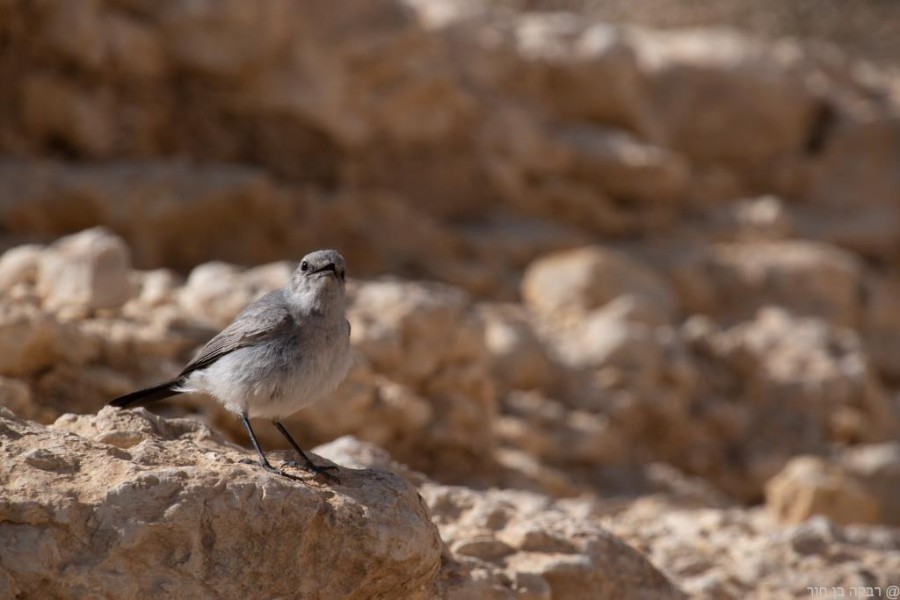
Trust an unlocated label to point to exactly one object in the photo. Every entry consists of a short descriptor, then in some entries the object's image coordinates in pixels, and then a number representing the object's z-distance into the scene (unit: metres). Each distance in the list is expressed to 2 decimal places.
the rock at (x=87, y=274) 13.77
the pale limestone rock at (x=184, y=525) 6.20
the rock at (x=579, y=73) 25.73
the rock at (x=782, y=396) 20.48
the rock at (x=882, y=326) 25.98
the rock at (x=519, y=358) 18.50
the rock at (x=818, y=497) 15.93
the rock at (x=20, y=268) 14.13
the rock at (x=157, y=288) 14.46
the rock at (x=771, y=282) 24.62
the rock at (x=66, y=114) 19.77
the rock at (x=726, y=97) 28.34
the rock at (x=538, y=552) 8.75
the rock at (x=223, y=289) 14.17
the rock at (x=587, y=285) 21.55
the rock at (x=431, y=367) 14.83
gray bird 8.48
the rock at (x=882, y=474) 18.12
